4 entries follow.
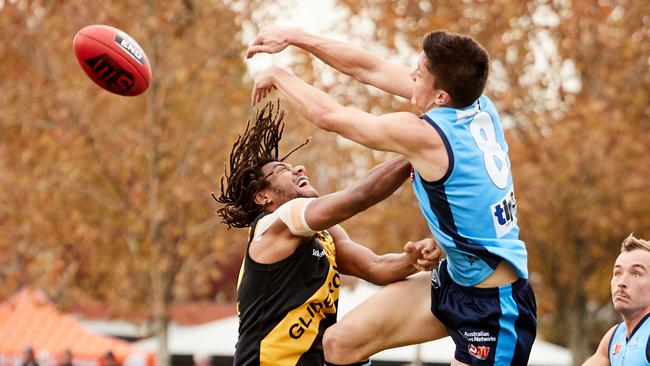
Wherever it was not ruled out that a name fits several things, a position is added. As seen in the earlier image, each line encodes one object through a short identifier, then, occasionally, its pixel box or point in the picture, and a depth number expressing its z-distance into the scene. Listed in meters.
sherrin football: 15.98
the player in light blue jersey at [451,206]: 10.84
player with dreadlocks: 11.67
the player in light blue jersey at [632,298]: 13.67
